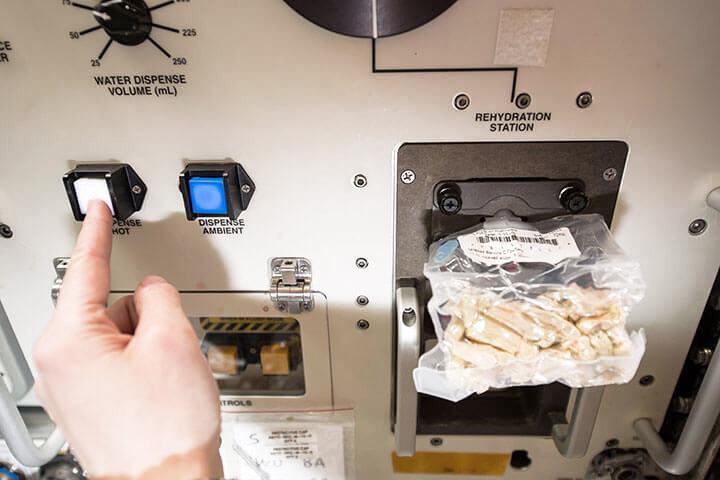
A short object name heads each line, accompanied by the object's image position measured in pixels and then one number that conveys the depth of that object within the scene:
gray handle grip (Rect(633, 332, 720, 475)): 0.24
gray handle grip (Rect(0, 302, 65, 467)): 0.26
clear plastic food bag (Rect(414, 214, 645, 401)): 0.20
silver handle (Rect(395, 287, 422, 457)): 0.23
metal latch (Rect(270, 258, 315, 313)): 0.26
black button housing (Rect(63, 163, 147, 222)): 0.23
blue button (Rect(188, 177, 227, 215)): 0.23
